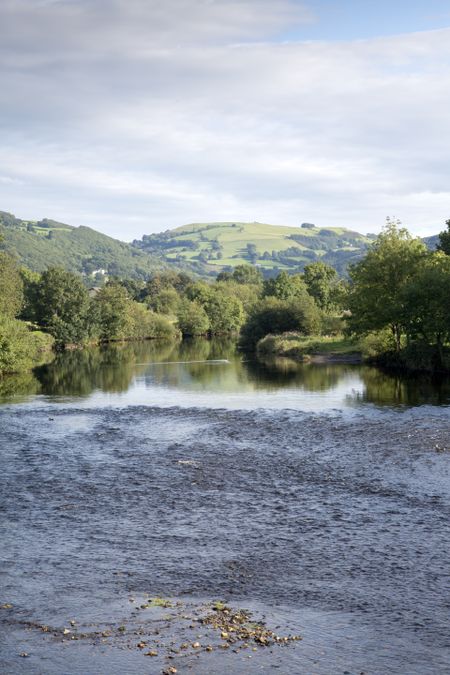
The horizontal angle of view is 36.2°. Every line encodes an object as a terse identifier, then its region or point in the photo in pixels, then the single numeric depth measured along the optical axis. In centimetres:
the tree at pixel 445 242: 9274
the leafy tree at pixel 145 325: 13454
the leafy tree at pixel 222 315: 15325
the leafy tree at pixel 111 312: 12556
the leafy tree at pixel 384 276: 7212
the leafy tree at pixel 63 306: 11338
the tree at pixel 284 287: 13325
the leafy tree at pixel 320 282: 13050
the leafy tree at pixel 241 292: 17700
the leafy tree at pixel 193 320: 14638
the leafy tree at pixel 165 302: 16225
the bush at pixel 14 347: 7094
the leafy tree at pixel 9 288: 9838
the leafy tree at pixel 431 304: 6041
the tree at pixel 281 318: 10106
